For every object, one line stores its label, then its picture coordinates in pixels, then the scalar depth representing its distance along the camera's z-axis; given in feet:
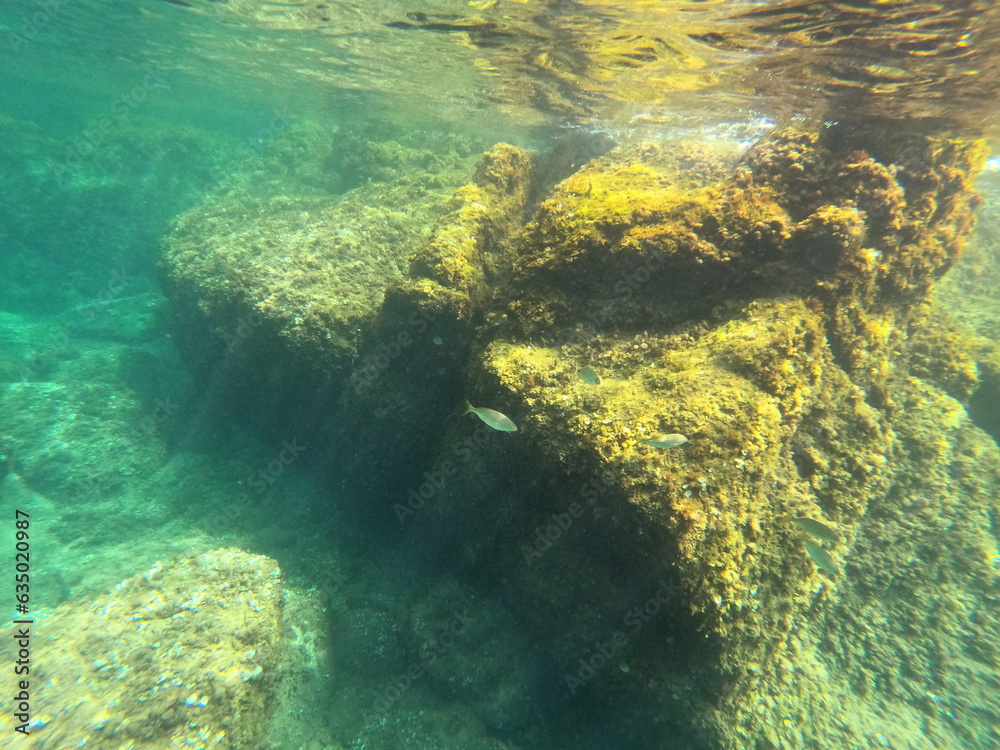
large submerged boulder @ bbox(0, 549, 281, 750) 14.48
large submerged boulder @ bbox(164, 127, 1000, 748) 14.51
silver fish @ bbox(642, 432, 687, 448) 12.94
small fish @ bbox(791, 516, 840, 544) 13.94
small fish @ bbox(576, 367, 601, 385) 15.42
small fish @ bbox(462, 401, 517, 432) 14.07
